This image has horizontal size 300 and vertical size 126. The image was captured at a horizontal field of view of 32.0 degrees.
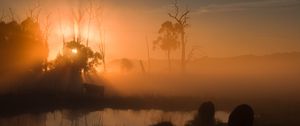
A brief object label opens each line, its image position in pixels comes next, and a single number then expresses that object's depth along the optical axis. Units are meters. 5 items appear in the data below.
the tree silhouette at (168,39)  130.62
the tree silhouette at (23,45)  71.06
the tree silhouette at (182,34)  109.93
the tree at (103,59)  110.64
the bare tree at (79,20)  94.12
